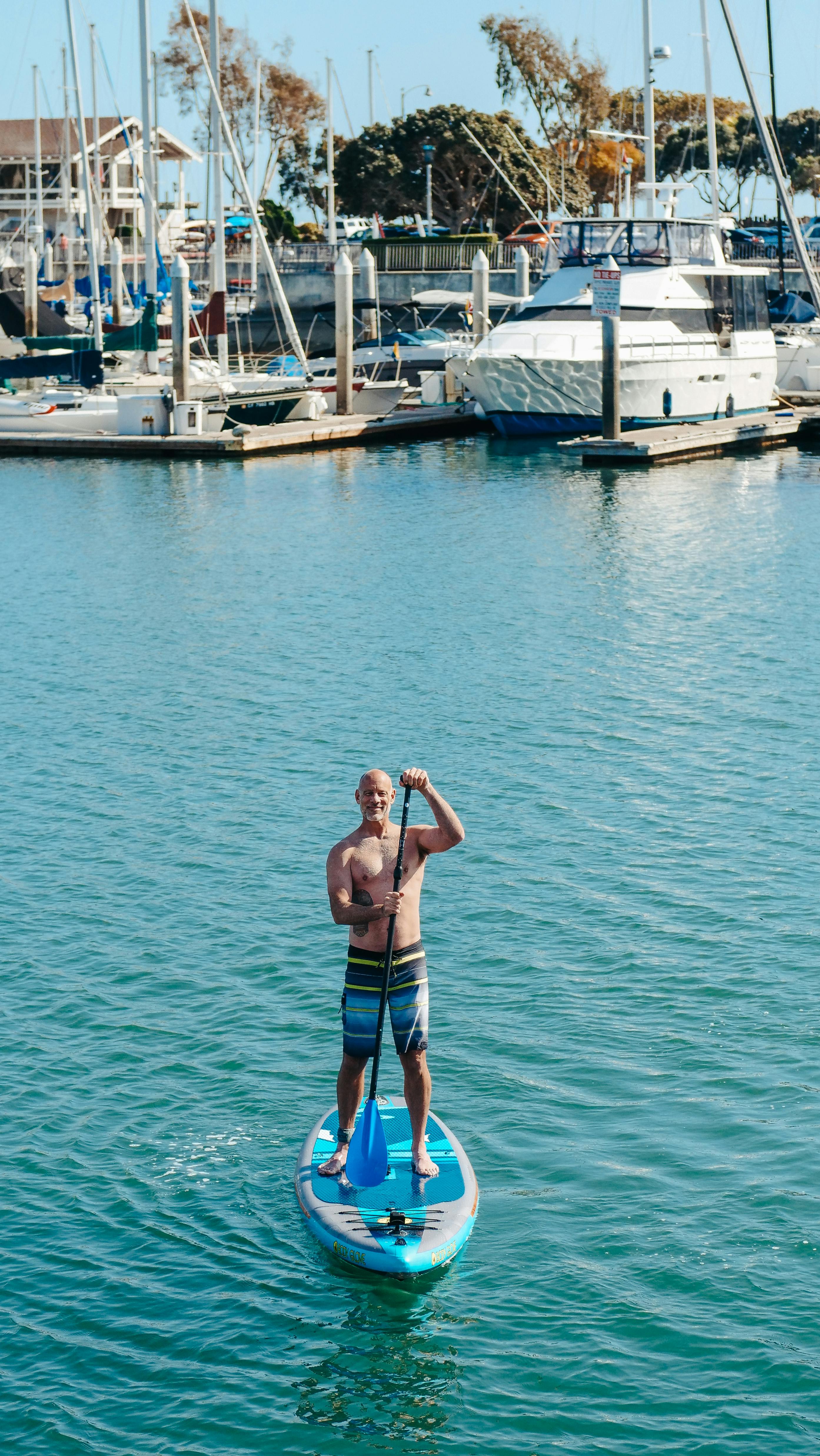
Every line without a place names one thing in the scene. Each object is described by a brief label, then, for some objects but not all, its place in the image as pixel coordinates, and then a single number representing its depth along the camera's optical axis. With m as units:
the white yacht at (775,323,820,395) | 49.12
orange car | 61.09
